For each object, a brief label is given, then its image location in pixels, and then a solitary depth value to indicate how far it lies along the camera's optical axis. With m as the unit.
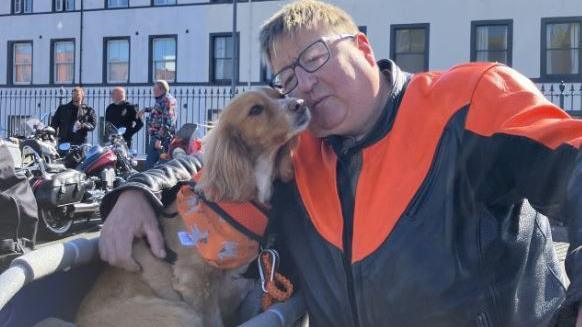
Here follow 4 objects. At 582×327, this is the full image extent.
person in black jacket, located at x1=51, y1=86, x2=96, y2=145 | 12.58
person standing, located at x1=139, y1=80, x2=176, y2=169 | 10.78
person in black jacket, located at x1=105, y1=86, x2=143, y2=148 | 13.43
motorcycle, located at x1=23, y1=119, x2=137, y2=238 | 7.95
